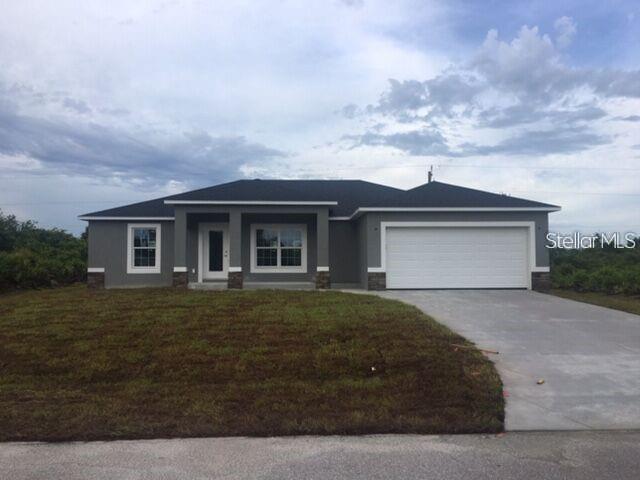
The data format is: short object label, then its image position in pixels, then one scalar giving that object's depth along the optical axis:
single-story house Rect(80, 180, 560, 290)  15.84
